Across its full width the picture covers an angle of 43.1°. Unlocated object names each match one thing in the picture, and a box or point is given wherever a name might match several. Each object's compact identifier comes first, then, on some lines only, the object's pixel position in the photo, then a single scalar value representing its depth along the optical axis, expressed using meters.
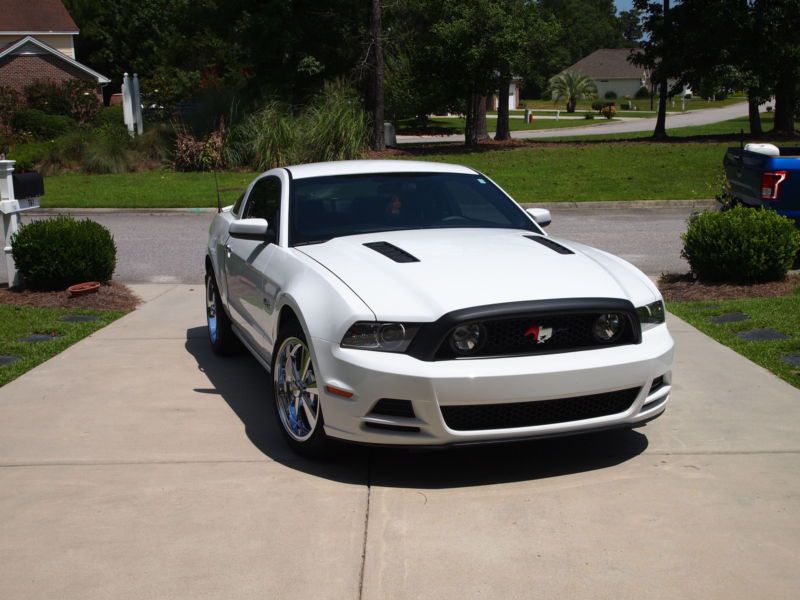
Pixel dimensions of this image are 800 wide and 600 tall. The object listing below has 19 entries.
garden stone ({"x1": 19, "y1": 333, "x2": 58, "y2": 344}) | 8.62
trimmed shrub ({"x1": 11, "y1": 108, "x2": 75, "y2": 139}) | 34.84
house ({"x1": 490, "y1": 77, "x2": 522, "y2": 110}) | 86.12
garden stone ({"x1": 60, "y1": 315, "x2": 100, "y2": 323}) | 9.49
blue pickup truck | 10.52
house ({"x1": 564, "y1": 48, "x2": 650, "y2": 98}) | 112.25
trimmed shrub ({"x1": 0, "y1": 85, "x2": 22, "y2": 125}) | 35.81
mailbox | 10.72
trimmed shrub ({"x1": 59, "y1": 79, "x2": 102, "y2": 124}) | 40.34
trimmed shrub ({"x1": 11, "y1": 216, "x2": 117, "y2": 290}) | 10.25
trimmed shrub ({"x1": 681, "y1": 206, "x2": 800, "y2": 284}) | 9.85
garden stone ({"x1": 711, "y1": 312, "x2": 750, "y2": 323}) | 8.92
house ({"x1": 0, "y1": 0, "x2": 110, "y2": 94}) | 55.25
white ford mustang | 4.89
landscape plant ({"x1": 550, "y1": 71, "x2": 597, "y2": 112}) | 89.24
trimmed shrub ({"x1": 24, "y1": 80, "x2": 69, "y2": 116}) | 40.78
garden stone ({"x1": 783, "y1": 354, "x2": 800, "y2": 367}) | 7.34
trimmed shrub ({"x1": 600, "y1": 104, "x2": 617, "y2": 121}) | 65.84
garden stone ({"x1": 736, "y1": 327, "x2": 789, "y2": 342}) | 8.16
